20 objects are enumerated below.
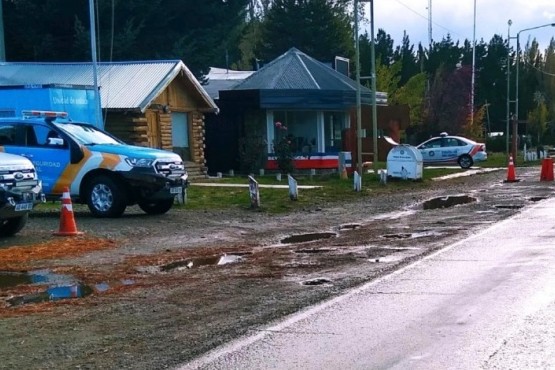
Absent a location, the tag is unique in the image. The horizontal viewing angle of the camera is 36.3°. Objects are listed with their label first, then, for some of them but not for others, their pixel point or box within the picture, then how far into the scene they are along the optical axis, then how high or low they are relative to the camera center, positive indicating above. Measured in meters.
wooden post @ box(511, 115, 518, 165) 41.55 -0.73
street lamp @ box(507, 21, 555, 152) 47.14 +4.29
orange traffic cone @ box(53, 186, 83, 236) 14.54 -1.50
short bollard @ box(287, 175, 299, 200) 21.02 -1.54
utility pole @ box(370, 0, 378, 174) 27.59 +0.51
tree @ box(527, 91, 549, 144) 64.00 -0.17
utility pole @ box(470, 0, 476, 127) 55.52 +2.42
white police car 40.50 -1.42
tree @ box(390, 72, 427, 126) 52.19 +1.68
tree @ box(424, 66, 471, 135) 55.84 +1.09
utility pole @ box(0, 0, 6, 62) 34.34 +3.85
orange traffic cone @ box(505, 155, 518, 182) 28.28 -1.83
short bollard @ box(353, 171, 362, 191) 24.28 -1.65
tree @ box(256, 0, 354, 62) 57.81 +6.69
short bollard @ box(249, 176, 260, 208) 19.38 -1.46
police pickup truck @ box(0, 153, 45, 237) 13.66 -0.91
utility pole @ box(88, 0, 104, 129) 23.56 +1.21
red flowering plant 30.12 -0.99
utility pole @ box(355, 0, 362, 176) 26.55 +0.21
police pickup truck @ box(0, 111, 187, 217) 16.66 -0.63
